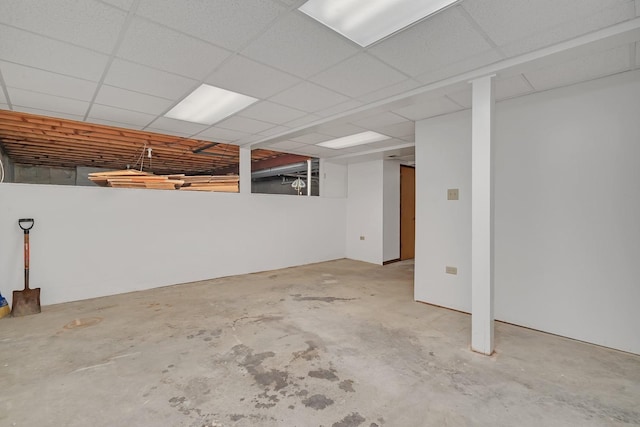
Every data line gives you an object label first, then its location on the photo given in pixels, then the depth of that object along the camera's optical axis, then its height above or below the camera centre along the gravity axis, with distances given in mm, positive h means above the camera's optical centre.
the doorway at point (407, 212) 7180 -2
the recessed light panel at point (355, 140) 4770 +1289
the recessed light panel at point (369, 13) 1732 +1259
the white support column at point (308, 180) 6920 +778
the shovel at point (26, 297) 3412 -1031
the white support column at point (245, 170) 5527 +821
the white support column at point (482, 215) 2531 -28
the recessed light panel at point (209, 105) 3105 +1280
